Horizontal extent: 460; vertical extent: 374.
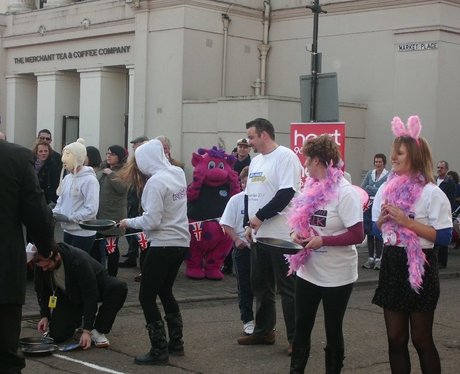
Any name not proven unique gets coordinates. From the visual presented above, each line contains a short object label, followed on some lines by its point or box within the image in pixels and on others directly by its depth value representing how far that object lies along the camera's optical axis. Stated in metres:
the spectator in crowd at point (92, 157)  10.05
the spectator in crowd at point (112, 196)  10.28
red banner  10.73
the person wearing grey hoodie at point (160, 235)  6.52
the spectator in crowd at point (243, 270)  7.66
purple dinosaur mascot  11.27
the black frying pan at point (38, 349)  6.73
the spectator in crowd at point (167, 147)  9.53
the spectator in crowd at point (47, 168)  10.97
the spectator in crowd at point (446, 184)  14.58
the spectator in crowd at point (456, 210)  14.81
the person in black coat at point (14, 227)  4.45
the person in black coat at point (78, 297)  7.03
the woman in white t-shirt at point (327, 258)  5.45
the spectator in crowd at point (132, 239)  11.95
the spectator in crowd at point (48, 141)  11.16
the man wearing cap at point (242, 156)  13.16
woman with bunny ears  5.10
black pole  12.14
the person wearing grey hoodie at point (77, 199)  8.80
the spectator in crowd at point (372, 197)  12.99
